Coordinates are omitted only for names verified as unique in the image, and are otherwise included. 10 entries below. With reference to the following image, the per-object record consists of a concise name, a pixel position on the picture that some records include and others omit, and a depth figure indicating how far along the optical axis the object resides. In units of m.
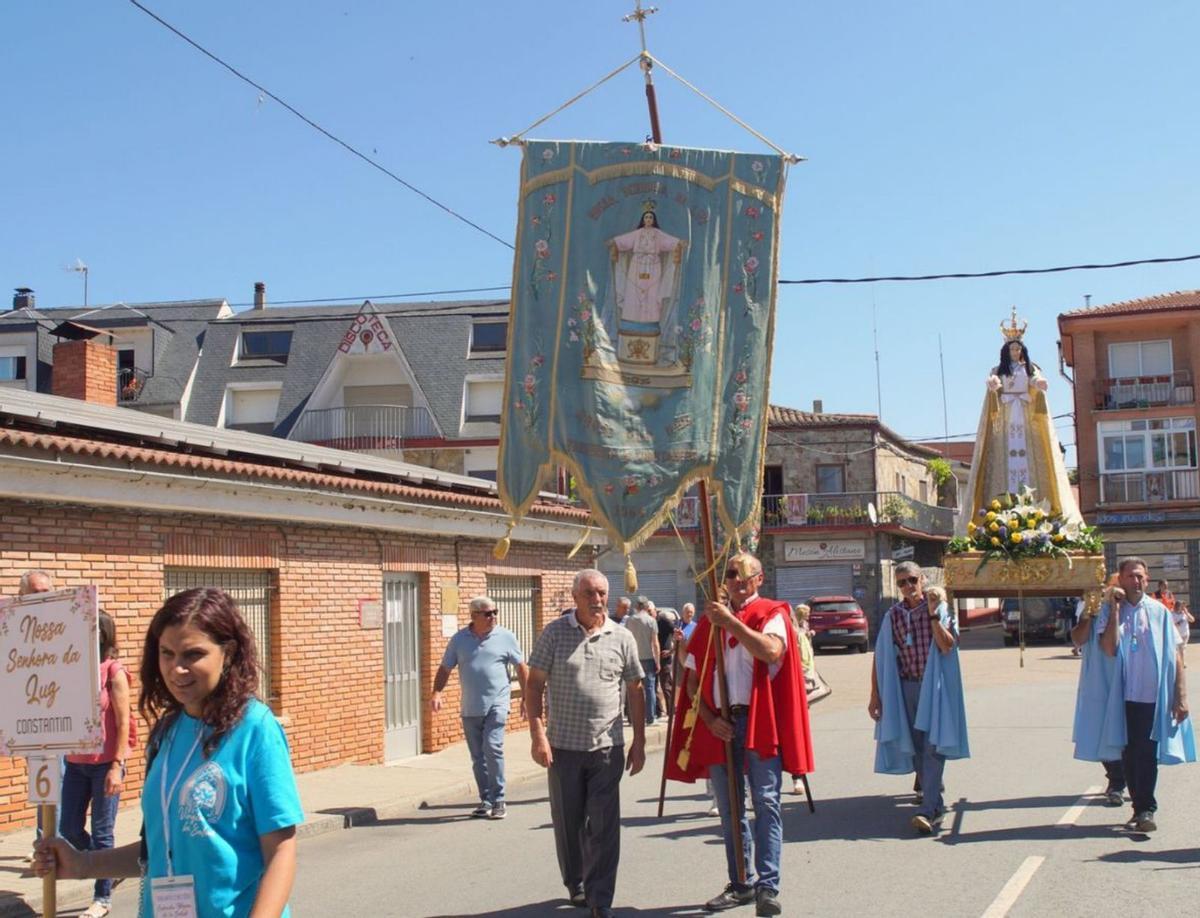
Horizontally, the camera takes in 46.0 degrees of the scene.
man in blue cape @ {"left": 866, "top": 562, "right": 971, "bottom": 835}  9.76
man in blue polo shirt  11.80
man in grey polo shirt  7.59
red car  39.06
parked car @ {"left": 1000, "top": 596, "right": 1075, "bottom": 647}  39.69
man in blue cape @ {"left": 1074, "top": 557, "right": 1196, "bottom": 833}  9.46
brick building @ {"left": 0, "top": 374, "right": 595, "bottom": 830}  10.97
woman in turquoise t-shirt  3.52
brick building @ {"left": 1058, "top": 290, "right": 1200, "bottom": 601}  49.44
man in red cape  7.34
